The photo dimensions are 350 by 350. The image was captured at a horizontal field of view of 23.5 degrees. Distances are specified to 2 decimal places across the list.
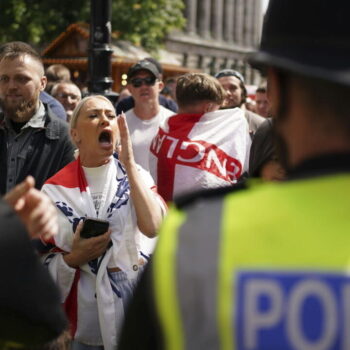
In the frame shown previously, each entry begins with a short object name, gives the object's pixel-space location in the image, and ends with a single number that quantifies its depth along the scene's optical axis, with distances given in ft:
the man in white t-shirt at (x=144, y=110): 22.29
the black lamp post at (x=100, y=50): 26.81
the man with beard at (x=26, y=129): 16.30
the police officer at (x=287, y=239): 4.90
